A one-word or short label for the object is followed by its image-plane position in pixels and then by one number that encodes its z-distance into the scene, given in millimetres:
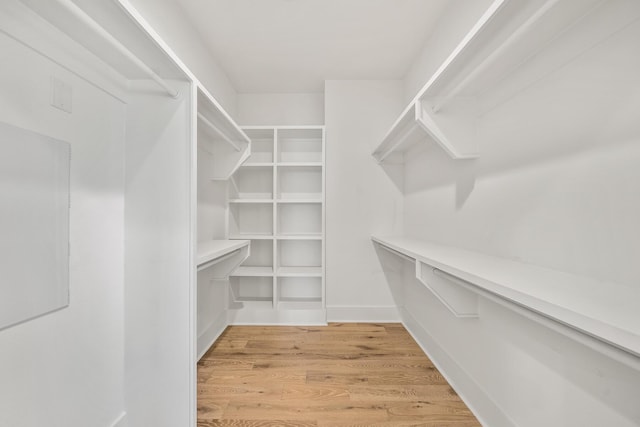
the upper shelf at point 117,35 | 724
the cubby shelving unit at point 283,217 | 2827
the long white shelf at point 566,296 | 490
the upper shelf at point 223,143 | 1702
